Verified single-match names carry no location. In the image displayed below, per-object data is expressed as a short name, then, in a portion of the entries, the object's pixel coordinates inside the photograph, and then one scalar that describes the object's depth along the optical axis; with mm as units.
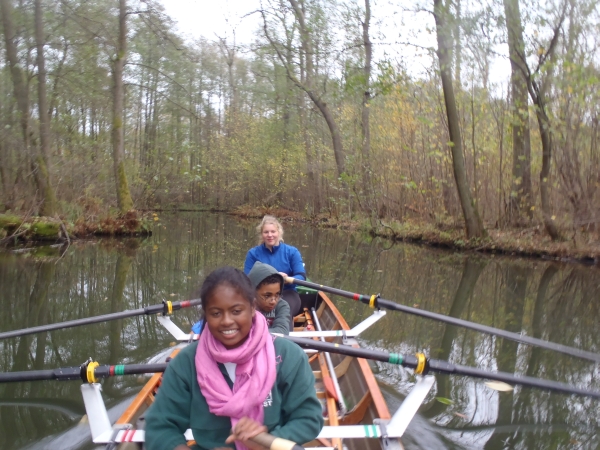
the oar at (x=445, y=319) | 4000
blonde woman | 5035
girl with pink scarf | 1728
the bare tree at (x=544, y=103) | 9672
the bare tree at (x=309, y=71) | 14680
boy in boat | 3096
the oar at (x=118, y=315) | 4316
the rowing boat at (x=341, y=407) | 2477
